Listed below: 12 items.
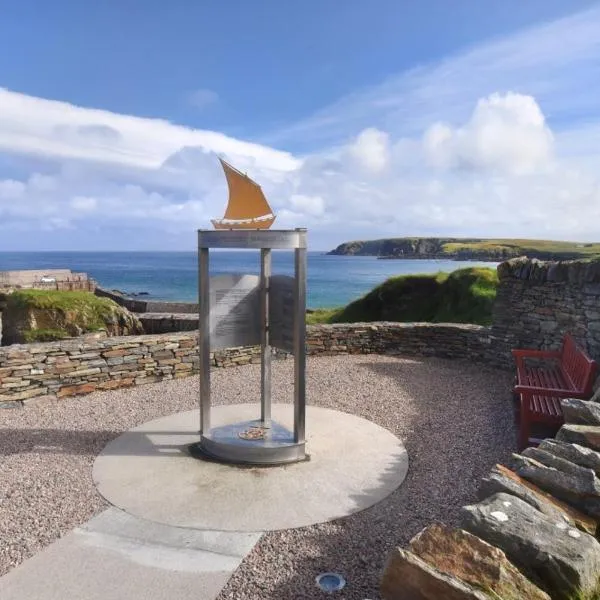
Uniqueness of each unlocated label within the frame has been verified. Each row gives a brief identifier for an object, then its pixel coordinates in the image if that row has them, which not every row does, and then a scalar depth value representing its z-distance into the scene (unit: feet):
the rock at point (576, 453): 12.30
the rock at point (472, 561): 8.42
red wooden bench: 19.42
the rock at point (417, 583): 8.23
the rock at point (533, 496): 10.53
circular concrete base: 14.73
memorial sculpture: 18.49
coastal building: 118.39
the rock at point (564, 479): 11.10
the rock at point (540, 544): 8.73
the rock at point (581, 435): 13.61
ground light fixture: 11.34
